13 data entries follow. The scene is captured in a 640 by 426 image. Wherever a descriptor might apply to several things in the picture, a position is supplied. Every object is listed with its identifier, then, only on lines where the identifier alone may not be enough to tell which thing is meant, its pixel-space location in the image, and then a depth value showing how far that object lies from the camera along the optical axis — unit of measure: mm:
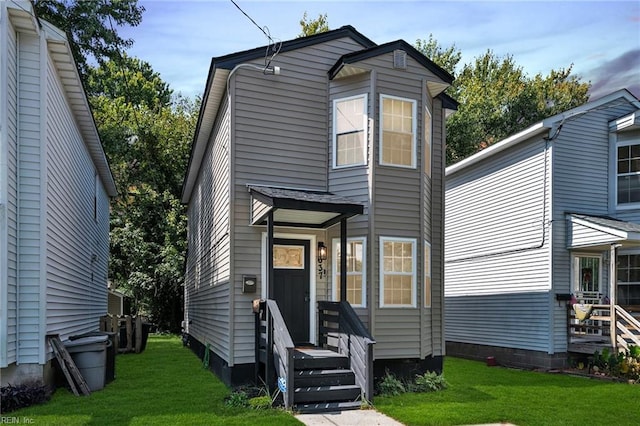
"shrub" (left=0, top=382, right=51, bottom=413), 7035
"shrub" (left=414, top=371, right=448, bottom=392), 9398
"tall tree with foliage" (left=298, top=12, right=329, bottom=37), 27531
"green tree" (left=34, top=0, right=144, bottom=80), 18359
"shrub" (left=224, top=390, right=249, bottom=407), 7656
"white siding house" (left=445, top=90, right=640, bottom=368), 12914
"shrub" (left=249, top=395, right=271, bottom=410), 7613
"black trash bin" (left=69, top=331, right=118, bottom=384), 9562
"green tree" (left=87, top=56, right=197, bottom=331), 24438
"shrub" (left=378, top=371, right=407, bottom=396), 8912
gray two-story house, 9320
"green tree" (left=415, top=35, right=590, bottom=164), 26094
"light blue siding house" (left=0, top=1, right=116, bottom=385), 7340
